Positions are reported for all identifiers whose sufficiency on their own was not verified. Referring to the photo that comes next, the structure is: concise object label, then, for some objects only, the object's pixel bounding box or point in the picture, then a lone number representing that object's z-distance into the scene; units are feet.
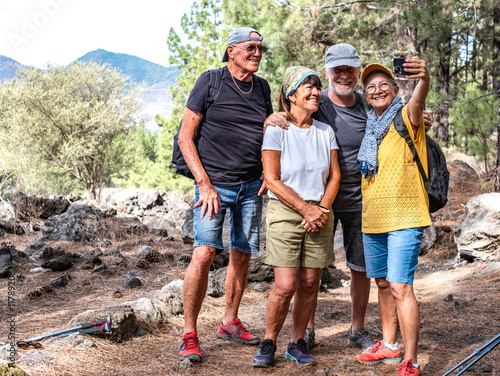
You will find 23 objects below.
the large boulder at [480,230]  20.95
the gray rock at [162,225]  36.09
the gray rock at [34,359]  10.15
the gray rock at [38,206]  44.06
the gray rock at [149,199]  60.29
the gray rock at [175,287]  16.24
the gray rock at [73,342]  11.32
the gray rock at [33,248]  28.00
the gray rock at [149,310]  13.48
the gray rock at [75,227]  31.89
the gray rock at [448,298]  16.07
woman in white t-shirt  10.12
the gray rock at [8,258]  22.29
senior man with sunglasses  11.03
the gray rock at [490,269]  18.43
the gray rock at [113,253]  25.49
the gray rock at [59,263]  23.11
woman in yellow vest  9.43
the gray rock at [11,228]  37.41
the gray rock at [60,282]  20.02
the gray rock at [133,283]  19.12
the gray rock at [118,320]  12.01
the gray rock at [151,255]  24.27
